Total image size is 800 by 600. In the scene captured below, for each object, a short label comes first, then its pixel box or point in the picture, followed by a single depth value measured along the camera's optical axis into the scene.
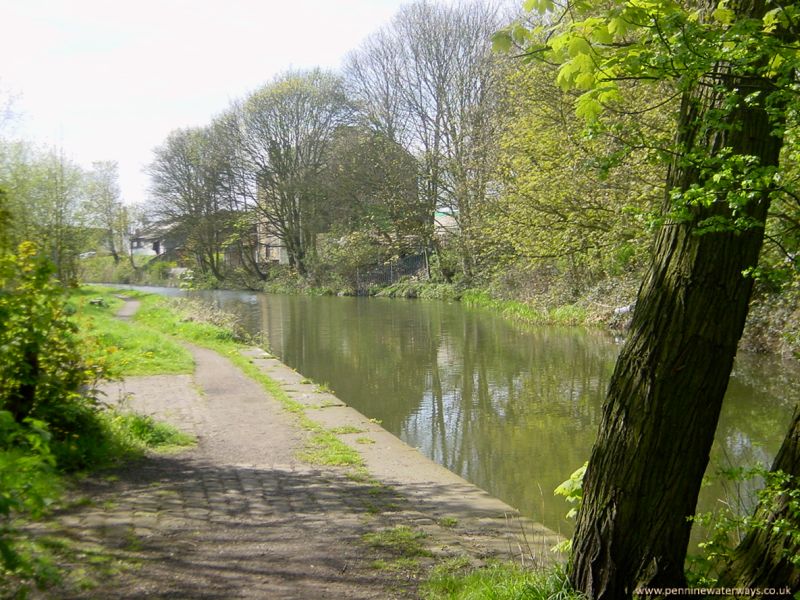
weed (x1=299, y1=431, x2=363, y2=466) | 7.06
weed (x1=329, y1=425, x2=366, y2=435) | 8.34
